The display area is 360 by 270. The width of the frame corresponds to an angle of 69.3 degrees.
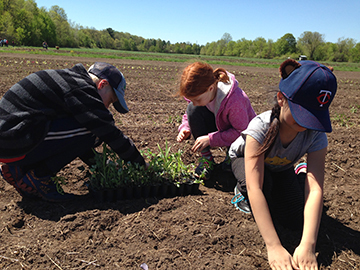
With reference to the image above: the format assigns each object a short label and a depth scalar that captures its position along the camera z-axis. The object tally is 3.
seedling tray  2.40
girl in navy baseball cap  1.57
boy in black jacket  2.08
